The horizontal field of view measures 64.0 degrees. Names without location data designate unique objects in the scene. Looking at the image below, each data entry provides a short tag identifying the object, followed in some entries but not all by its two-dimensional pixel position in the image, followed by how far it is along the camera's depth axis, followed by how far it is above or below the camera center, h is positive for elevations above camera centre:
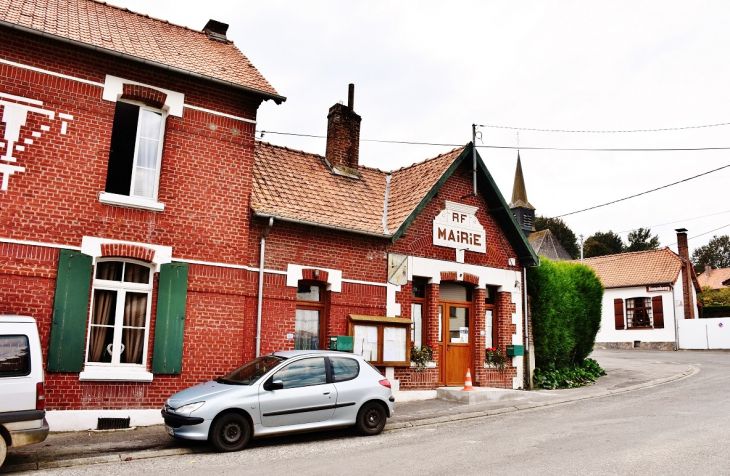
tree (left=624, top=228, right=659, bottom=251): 61.44 +10.22
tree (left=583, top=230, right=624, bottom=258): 60.19 +9.59
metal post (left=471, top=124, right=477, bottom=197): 15.75 +4.86
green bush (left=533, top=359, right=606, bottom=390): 16.62 -1.19
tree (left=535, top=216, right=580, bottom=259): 63.06 +11.07
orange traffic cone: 13.88 -1.20
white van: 7.14 -0.77
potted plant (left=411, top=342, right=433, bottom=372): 14.23 -0.59
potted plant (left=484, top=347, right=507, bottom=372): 15.81 -0.67
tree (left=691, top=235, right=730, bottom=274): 70.25 +10.21
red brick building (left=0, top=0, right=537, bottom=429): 10.20 +2.03
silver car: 8.56 -1.10
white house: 33.00 +2.36
